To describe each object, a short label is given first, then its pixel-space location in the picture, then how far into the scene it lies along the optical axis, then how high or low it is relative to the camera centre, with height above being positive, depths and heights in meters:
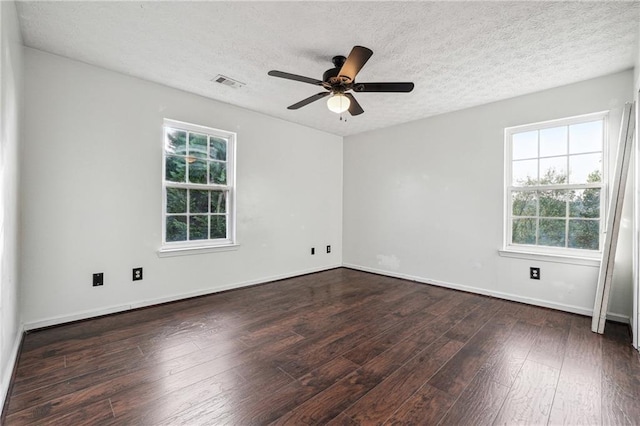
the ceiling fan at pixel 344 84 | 2.14 +1.04
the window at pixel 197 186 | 3.40 +0.27
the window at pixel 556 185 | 3.06 +0.30
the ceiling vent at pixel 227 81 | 3.02 +1.37
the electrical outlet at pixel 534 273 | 3.30 -0.70
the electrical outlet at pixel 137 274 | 3.07 -0.71
